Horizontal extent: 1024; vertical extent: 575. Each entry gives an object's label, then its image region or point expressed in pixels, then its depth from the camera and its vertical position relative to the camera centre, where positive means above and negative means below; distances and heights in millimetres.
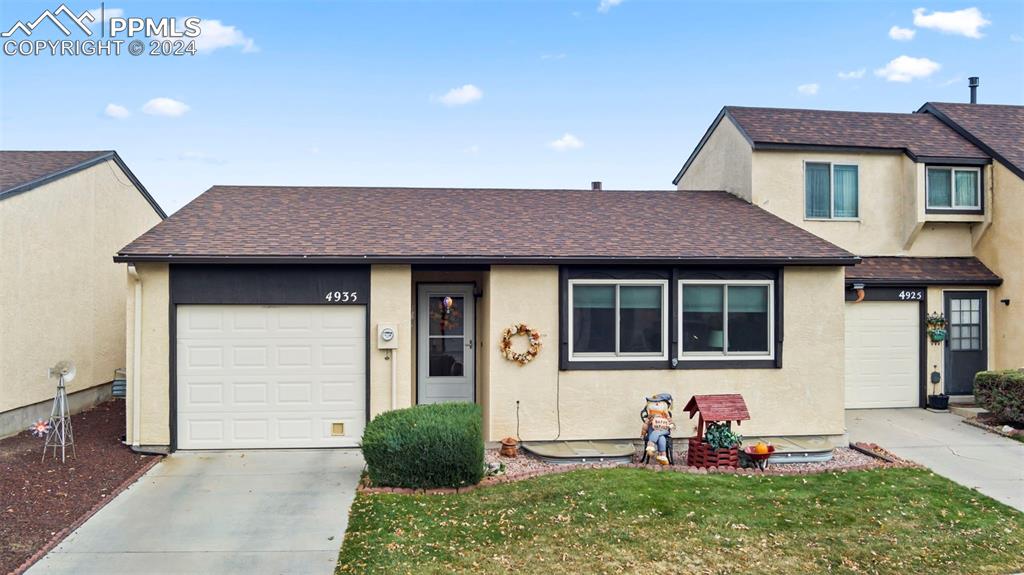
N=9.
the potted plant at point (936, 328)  11742 -635
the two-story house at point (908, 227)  11797 +1322
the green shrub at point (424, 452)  6938 -1763
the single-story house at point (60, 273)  9633 +348
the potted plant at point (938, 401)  11539 -1979
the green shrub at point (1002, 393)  9859 -1607
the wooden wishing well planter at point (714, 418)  8023 -1595
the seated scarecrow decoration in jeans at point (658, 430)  8102 -1760
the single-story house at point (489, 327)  8680 -484
